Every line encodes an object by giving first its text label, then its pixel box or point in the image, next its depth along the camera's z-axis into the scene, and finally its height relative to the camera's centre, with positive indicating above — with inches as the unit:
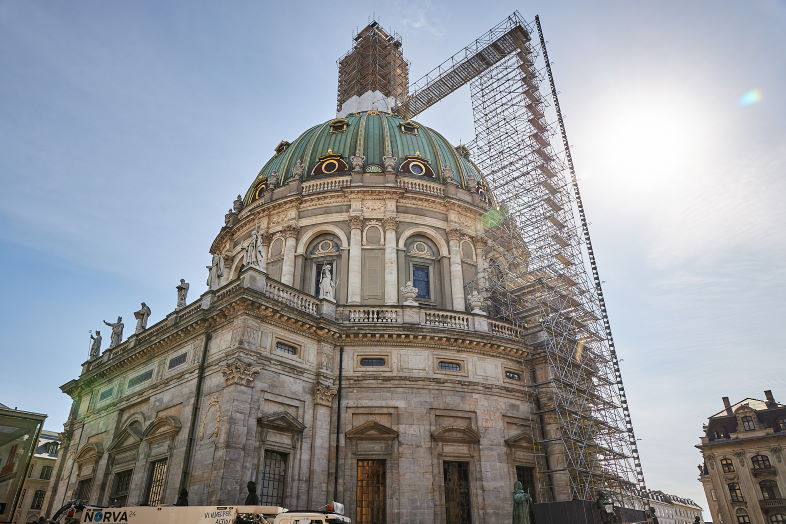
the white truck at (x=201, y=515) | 540.4 +42.1
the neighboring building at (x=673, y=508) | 4029.5 +320.6
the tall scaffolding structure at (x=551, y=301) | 1015.6 +476.1
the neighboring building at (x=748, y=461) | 2000.5 +307.5
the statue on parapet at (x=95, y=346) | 1279.5 +444.3
